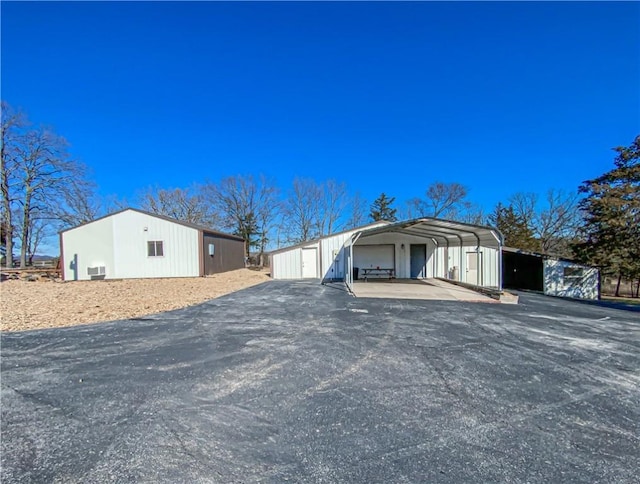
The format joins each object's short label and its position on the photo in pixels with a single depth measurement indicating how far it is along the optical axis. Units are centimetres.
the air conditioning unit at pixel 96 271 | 1648
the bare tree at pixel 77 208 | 2625
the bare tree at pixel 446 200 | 3159
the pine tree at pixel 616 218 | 1458
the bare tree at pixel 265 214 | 3406
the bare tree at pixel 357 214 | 3475
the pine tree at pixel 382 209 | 3625
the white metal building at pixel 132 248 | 1706
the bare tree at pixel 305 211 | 3391
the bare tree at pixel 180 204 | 3272
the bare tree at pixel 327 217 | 3386
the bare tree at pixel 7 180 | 2269
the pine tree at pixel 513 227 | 2769
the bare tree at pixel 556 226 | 2669
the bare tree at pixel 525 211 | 2911
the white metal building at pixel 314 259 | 1800
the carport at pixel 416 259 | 1644
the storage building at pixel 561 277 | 1688
